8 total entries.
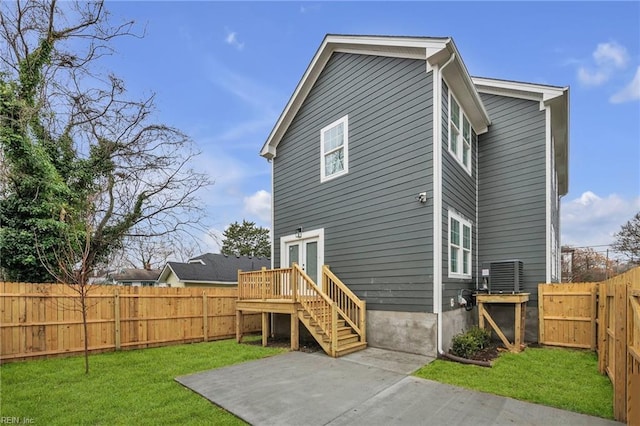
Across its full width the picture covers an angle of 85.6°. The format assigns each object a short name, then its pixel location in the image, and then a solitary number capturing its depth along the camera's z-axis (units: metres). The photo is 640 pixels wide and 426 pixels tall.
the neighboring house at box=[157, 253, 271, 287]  23.85
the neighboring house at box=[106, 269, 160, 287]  31.81
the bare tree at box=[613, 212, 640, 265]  21.08
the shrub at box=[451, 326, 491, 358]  7.00
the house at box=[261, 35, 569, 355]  7.46
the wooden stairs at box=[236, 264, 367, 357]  7.55
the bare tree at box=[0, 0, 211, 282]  9.93
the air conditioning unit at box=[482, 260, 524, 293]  8.31
